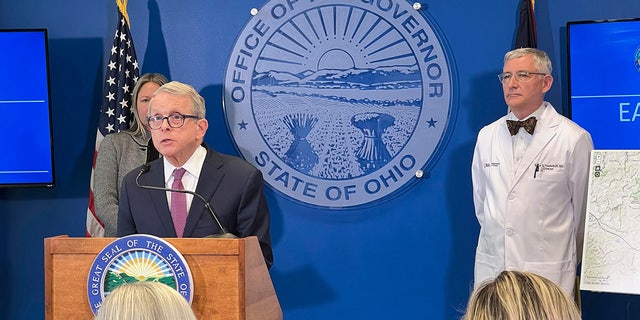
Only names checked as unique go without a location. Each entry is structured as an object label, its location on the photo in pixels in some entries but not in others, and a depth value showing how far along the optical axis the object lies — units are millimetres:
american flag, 9742
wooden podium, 5168
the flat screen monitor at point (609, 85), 9375
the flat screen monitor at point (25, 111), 9562
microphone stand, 5758
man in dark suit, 6309
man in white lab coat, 8336
